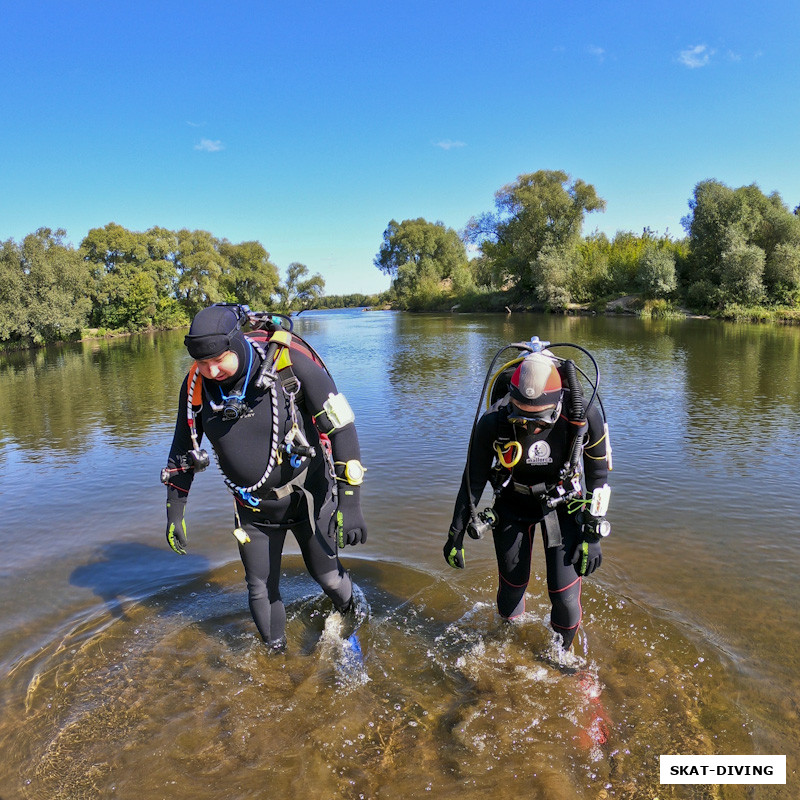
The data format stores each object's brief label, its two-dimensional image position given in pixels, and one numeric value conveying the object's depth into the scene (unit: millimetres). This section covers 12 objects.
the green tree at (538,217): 51312
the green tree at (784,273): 36656
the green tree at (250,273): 69125
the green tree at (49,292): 35438
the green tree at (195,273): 58312
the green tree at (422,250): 79331
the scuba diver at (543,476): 3246
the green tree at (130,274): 49594
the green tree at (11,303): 33688
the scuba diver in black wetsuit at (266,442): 3281
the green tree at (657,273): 42156
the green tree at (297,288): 77688
